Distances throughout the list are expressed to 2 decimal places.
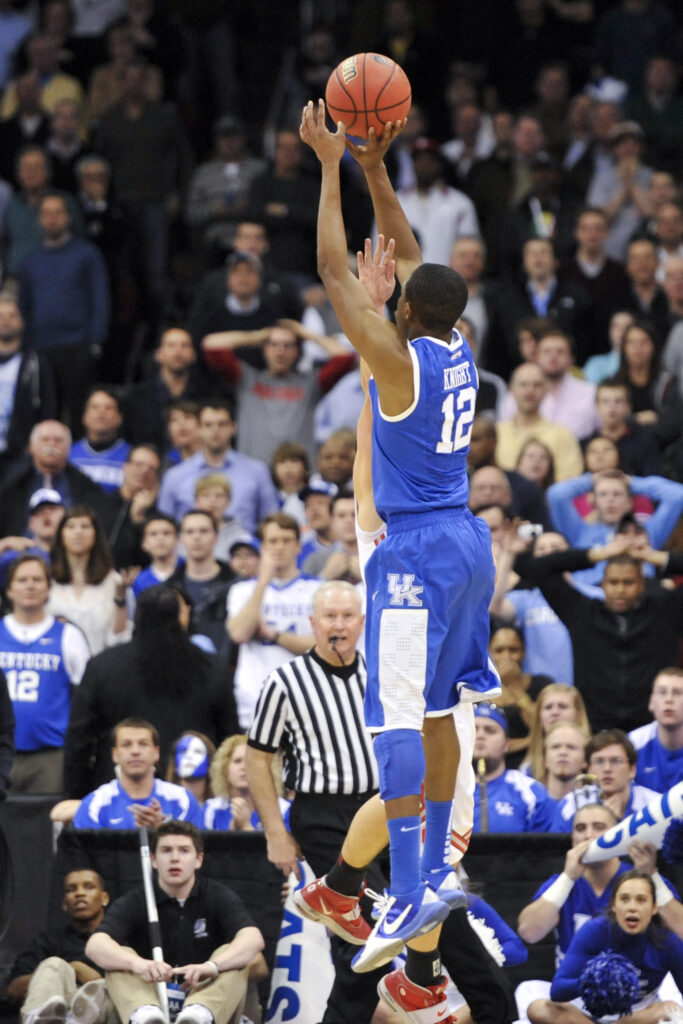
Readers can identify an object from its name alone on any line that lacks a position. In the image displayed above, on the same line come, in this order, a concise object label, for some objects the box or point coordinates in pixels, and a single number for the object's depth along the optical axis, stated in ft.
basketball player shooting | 45.93
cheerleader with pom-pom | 58.39
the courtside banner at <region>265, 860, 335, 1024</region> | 61.67
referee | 60.59
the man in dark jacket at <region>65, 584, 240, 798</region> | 71.26
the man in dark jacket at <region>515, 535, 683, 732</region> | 76.18
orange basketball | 47.85
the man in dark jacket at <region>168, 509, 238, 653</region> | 79.51
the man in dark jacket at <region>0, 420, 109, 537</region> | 89.04
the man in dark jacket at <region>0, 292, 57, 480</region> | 96.32
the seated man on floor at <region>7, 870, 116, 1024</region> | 59.52
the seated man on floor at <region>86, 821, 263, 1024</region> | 59.21
